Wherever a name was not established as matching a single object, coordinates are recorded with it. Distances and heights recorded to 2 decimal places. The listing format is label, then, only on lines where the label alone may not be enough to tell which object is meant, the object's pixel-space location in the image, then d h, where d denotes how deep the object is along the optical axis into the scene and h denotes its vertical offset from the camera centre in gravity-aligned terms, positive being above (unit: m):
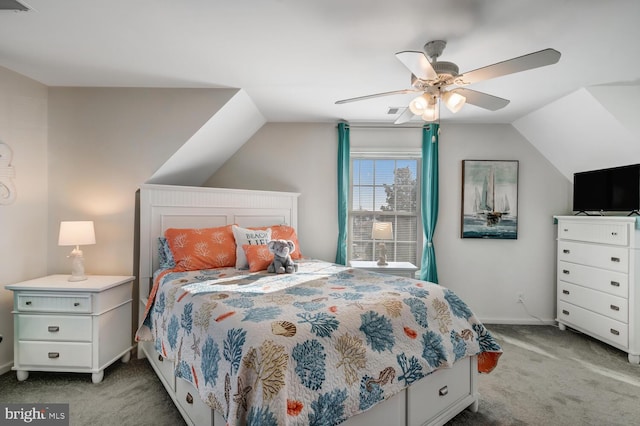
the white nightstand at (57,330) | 2.27 -0.87
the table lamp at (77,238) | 2.41 -0.21
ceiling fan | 1.58 +0.78
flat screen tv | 2.86 +0.24
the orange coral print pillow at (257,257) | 2.61 -0.38
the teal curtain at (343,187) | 3.71 +0.30
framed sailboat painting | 3.72 +0.17
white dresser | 2.71 -0.63
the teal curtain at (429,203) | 3.67 +0.11
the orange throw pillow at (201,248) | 2.61 -0.31
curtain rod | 3.81 +1.06
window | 3.90 +0.11
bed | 1.24 -0.66
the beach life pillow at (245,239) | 2.71 -0.25
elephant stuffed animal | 2.55 -0.39
